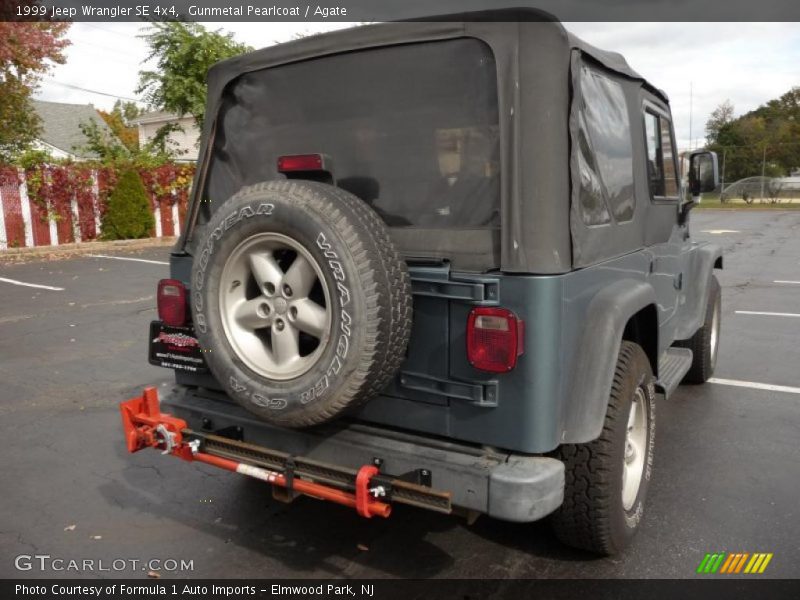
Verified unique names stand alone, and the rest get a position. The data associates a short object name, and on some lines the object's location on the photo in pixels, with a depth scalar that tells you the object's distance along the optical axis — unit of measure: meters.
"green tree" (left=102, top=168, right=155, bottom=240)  17.52
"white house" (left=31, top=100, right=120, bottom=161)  38.38
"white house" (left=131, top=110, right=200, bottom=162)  39.60
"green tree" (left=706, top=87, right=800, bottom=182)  51.56
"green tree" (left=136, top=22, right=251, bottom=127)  19.31
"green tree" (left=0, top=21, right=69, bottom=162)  17.92
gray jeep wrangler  2.44
